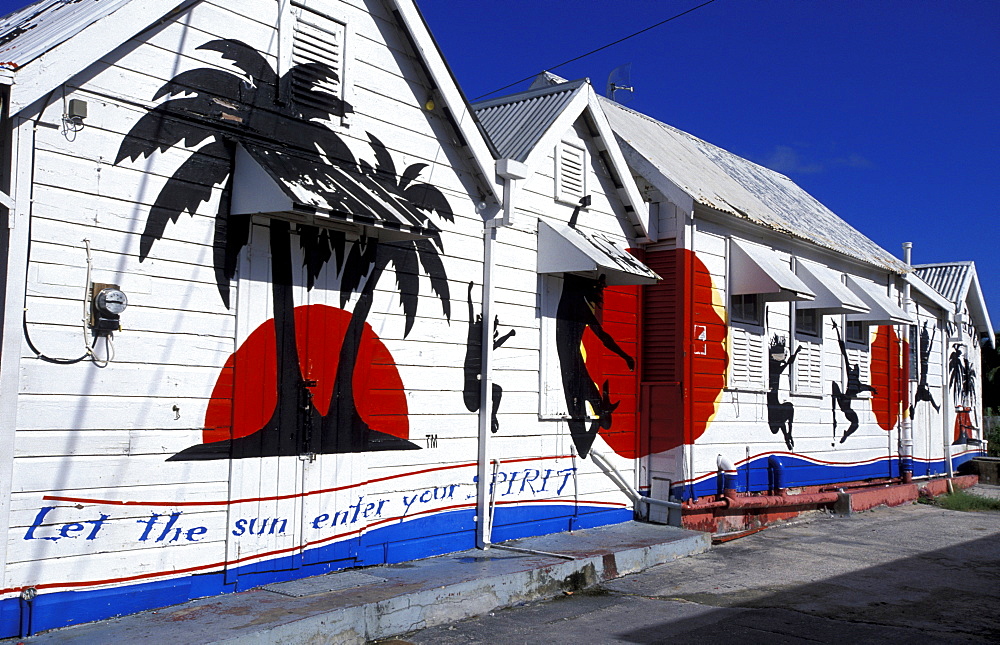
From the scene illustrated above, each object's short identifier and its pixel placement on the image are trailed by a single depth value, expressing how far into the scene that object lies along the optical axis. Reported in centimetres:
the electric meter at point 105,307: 654
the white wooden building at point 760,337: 1247
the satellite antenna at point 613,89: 1809
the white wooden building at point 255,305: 636
